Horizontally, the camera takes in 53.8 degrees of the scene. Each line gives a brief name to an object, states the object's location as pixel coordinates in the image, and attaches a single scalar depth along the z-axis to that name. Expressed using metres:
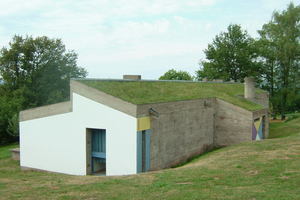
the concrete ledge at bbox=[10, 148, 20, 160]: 22.85
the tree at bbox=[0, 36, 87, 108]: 40.75
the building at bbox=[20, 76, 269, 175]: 15.16
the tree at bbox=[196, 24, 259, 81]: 43.62
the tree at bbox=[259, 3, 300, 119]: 34.94
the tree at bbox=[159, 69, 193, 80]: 60.70
